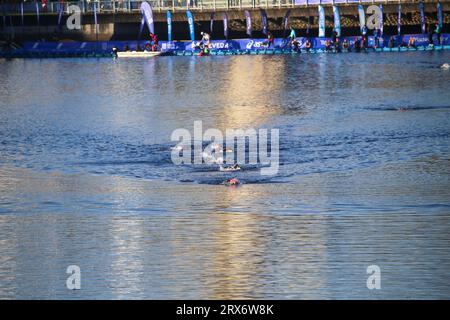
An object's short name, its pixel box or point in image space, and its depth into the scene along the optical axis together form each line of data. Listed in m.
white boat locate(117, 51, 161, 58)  108.31
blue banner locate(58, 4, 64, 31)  109.40
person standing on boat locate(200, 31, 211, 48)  108.06
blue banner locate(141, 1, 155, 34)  106.62
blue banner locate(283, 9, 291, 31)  106.38
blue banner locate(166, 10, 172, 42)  107.94
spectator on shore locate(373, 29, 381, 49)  107.34
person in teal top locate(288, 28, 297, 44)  106.19
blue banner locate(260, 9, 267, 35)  105.54
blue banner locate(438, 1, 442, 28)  103.62
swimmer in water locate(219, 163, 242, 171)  38.91
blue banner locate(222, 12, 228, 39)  107.25
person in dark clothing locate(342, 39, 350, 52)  108.16
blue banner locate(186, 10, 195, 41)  107.38
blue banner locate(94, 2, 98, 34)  107.94
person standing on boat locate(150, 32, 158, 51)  108.57
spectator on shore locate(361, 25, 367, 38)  104.84
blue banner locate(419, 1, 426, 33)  103.81
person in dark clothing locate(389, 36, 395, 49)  107.06
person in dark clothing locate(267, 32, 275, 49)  106.59
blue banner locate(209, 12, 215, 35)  108.43
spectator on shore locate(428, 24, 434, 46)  105.50
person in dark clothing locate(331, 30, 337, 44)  106.60
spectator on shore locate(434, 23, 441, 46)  103.65
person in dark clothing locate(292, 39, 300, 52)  106.56
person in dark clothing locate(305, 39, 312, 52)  107.00
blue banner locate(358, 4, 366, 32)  104.14
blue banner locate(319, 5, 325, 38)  105.19
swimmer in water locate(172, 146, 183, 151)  44.37
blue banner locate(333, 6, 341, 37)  105.06
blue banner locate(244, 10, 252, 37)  106.12
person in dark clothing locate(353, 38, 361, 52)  107.69
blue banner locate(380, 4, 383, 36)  103.31
